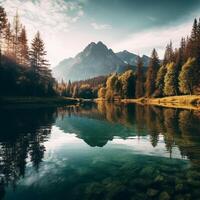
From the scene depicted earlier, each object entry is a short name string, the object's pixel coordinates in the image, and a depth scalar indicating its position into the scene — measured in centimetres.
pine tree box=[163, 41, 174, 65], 11751
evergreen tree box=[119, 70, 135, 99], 12268
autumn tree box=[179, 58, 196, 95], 8231
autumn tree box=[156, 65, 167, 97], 10044
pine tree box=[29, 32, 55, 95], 7887
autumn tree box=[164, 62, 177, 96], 9169
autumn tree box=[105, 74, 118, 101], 12962
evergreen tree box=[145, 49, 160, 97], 10581
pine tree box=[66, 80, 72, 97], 19068
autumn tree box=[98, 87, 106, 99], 14525
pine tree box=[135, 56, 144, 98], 11504
